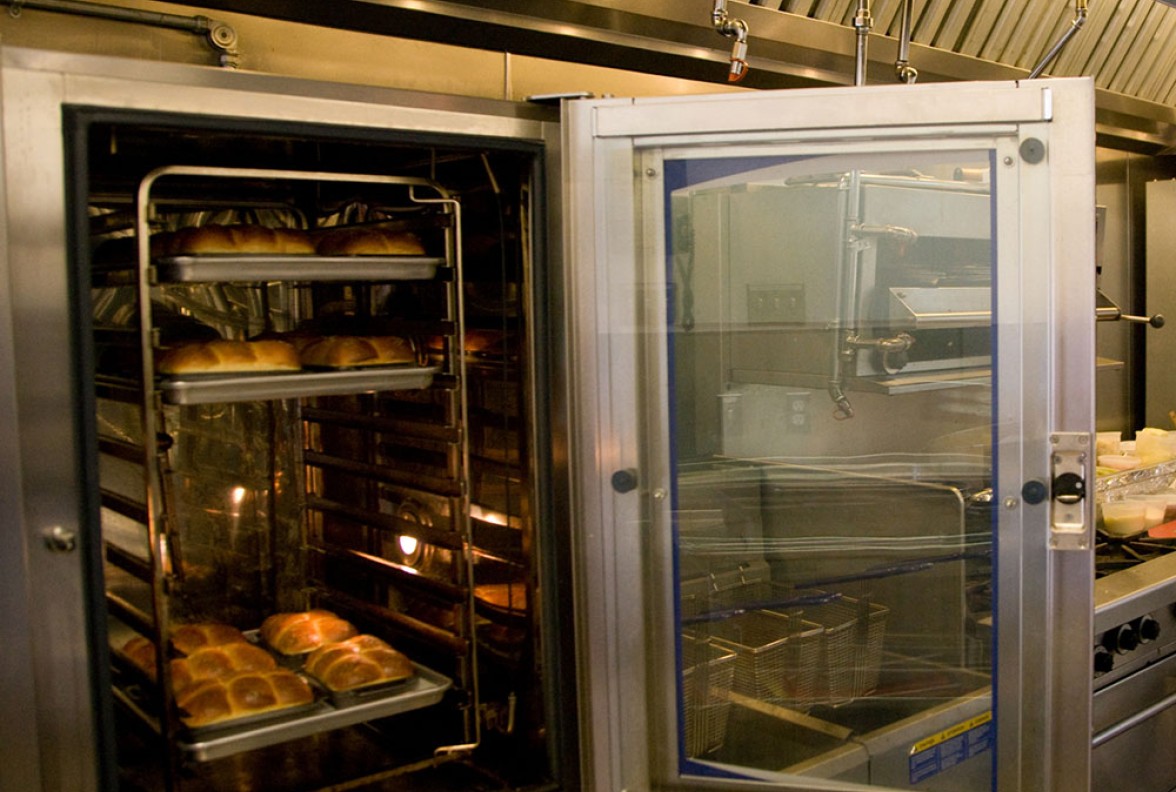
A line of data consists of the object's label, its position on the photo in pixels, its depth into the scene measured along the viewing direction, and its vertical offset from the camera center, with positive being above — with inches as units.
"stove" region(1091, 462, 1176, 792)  101.4 -31.6
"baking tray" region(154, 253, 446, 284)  70.8 +4.8
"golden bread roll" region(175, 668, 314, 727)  74.4 -23.0
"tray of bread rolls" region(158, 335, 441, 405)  71.9 -1.7
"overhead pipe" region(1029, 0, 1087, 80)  82.8 +21.7
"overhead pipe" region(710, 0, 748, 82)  82.3 +21.4
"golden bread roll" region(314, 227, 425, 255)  80.1 +6.9
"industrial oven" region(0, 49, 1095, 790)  74.3 -6.2
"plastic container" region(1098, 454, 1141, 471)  127.6 -15.3
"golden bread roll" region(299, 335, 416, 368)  80.4 -0.7
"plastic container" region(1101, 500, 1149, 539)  121.9 -20.3
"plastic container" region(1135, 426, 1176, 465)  136.1 -14.6
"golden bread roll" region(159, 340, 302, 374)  73.8 -0.9
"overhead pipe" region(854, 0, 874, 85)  84.7 +22.7
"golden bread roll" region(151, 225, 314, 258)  74.1 +6.8
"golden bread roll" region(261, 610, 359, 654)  85.1 -21.3
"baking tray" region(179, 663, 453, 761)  72.6 -24.7
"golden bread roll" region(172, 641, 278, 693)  77.8 -21.7
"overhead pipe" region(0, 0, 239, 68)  72.9 +21.5
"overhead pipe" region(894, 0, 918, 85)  91.4 +22.8
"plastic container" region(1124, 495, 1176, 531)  123.3 -19.8
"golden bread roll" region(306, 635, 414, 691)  80.0 -22.5
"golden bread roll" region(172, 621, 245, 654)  82.4 -20.9
